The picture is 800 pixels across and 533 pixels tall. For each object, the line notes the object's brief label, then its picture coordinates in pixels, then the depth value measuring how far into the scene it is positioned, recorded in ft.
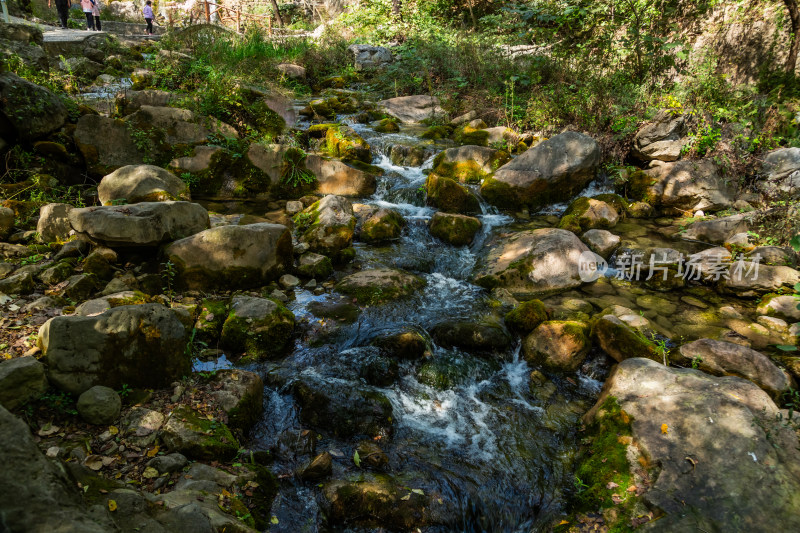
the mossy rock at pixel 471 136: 33.19
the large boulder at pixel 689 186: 25.48
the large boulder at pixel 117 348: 9.91
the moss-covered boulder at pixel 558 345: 15.08
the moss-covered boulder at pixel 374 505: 9.62
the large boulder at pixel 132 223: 16.03
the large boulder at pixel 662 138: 27.84
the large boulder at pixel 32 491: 4.20
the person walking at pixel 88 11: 46.42
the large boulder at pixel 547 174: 26.78
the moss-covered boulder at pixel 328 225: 21.21
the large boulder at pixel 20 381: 8.89
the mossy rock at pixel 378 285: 18.44
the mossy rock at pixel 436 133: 36.01
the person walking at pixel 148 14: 54.36
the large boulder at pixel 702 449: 8.85
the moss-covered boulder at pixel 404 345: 15.07
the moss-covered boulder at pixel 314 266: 19.44
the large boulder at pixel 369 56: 54.13
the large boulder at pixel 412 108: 41.04
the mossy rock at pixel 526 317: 16.60
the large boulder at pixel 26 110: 19.26
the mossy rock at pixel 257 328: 14.29
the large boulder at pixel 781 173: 22.82
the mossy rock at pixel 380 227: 23.43
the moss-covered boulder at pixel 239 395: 11.27
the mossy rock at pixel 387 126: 36.71
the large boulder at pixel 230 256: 16.76
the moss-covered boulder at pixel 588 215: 24.58
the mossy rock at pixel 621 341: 14.47
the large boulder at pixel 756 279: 18.24
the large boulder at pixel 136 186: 19.57
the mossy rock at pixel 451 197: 26.40
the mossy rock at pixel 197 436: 9.67
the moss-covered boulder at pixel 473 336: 15.79
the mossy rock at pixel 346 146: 30.89
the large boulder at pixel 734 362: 13.04
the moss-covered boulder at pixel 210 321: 14.39
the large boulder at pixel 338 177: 27.55
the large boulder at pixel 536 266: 20.07
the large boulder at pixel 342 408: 12.14
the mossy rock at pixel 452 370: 14.48
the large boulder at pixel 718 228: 22.11
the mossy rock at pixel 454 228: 23.53
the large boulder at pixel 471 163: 29.14
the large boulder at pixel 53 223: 16.93
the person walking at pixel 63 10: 44.75
